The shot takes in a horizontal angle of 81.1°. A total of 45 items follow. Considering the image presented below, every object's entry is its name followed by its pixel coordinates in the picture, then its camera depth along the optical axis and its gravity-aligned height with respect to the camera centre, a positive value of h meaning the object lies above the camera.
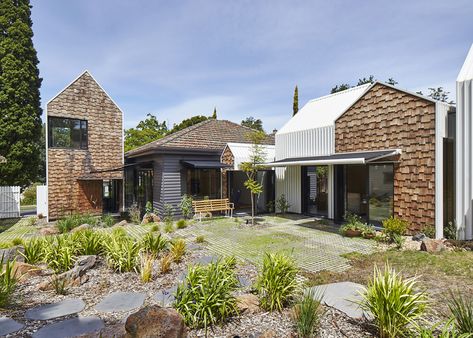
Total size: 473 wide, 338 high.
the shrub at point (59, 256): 7.06 -2.26
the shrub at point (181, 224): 13.90 -2.71
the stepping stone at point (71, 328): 4.39 -2.60
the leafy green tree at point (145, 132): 40.28 +5.78
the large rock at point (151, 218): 15.89 -2.75
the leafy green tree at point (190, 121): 40.38 +7.25
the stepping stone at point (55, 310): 4.99 -2.62
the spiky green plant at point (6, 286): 5.24 -2.27
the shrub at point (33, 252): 7.73 -2.31
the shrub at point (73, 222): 13.29 -2.62
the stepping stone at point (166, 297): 5.42 -2.62
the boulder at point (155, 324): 3.63 -2.06
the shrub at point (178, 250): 8.01 -2.35
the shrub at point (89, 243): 8.20 -2.18
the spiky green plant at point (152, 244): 8.38 -2.27
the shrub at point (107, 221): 15.15 -2.79
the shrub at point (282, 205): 17.53 -2.21
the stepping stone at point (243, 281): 6.25 -2.61
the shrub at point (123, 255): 7.16 -2.25
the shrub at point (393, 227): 10.11 -2.13
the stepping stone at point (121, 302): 5.32 -2.64
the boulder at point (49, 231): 13.02 -2.88
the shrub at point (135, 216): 16.05 -2.70
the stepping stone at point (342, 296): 4.94 -2.57
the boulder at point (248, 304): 4.96 -2.44
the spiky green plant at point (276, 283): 5.05 -2.15
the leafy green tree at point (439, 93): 35.72 +10.01
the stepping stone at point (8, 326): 4.44 -2.58
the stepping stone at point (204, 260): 8.19 -2.72
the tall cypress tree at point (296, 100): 40.59 +10.31
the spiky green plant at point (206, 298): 4.53 -2.19
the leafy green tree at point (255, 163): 14.61 +0.39
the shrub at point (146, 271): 6.53 -2.38
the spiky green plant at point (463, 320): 3.72 -2.07
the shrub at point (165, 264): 7.10 -2.42
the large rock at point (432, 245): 8.95 -2.49
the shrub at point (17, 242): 9.38 -2.40
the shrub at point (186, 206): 16.50 -2.14
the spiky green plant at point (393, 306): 4.04 -2.05
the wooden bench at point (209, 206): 16.27 -2.13
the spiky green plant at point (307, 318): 4.11 -2.25
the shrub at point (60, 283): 5.96 -2.50
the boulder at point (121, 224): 15.31 -2.97
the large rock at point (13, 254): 7.84 -2.37
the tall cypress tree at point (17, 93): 19.28 +5.58
